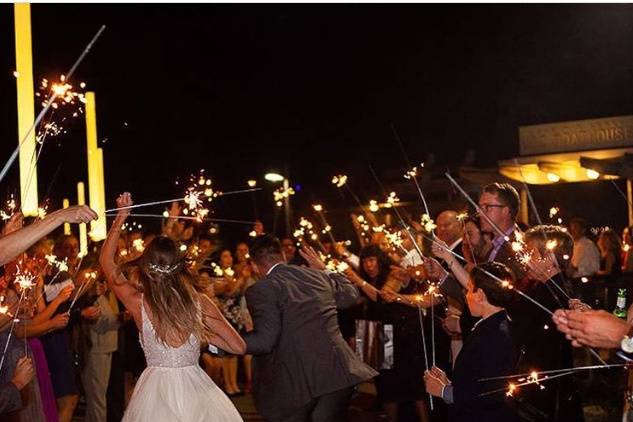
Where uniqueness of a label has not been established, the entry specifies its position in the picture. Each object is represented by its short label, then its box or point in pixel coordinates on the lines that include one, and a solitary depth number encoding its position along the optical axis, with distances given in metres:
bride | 6.34
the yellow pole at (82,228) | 10.00
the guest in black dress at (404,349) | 9.33
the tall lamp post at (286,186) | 17.60
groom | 7.64
